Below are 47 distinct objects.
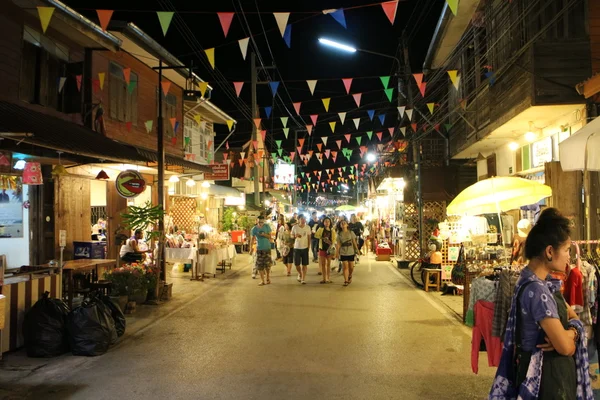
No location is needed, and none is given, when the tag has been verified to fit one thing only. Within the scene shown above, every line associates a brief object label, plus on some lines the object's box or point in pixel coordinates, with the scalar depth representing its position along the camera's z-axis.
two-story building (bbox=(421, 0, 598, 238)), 10.02
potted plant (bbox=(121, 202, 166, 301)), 11.17
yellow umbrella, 7.89
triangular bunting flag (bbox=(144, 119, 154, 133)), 17.48
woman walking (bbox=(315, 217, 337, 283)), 14.51
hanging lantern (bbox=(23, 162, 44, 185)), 10.65
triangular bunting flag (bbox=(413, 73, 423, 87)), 13.42
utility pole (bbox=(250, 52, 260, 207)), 24.98
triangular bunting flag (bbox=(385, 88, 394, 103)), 14.64
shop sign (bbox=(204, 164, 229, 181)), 21.92
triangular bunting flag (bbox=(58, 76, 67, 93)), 12.66
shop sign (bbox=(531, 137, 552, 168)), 11.88
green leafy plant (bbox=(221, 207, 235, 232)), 24.08
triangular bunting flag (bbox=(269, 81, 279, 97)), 15.44
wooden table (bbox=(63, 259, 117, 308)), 8.75
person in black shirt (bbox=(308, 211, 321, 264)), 20.55
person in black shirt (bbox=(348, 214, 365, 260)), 21.16
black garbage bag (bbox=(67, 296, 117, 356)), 7.07
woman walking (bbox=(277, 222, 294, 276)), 16.72
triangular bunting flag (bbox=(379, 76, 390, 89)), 13.74
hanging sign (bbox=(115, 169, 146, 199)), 12.13
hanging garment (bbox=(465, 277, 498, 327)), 5.38
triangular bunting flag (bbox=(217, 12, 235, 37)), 9.66
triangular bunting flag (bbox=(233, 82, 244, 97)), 15.78
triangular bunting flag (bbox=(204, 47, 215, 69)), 11.78
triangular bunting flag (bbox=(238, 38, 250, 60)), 11.44
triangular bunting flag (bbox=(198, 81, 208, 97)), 15.95
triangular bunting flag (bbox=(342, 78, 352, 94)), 13.84
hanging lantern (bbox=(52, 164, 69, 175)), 11.05
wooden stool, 12.92
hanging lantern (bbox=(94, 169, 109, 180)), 13.47
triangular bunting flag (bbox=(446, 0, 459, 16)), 7.96
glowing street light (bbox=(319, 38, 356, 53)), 12.01
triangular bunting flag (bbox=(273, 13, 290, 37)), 9.40
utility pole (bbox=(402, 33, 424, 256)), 18.05
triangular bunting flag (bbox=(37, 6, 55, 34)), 9.35
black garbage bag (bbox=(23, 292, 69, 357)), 6.97
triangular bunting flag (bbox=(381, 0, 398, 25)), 8.96
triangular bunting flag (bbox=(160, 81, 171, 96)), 15.12
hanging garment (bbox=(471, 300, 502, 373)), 4.95
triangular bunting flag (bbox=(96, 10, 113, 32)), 9.61
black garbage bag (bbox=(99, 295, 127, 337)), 7.95
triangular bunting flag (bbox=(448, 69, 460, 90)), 12.56
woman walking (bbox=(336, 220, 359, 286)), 13.92
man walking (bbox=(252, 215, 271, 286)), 14.32
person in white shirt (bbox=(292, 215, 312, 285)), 14.65
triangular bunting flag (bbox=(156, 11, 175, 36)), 9.57
